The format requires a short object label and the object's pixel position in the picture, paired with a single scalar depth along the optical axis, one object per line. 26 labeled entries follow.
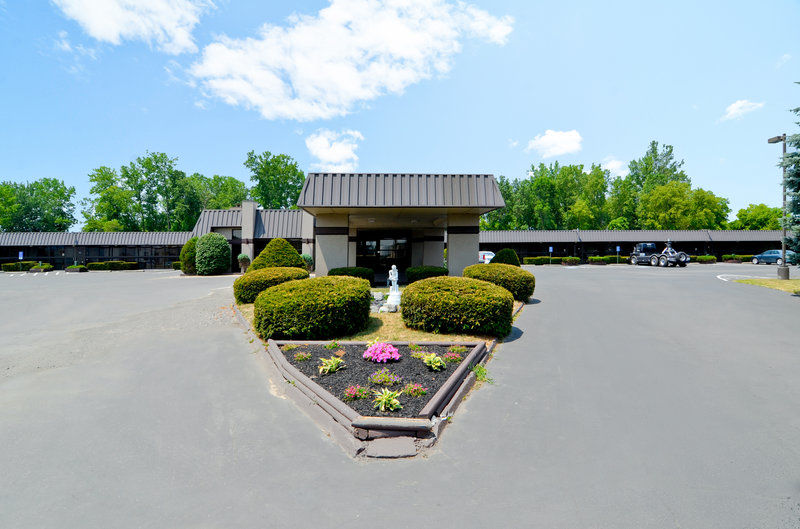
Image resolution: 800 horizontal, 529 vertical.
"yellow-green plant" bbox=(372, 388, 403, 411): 4.49
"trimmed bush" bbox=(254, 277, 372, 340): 7.72
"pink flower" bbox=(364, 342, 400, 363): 6.21
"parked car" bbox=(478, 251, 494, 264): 25.53
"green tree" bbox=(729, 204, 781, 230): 61.47
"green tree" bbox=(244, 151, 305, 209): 62.69
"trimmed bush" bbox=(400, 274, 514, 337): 7.97
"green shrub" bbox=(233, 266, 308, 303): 11.85
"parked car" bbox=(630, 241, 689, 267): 32.91
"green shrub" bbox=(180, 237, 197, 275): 28.33
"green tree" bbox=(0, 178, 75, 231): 56.00
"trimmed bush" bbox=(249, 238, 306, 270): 14.31
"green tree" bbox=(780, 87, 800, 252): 13.88
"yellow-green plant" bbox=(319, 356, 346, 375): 5.76
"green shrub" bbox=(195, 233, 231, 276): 27.72
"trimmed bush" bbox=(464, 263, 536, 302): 12.23
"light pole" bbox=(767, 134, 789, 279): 18.00
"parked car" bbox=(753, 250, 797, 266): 36.94
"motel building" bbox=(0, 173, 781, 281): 13.88
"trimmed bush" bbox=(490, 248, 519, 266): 15.20
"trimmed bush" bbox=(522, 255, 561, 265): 41.66
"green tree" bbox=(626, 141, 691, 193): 62.23
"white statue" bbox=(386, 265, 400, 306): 10.52
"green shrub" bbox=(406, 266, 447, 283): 14.59
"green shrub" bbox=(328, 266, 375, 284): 14.31
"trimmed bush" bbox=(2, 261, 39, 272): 36.84
